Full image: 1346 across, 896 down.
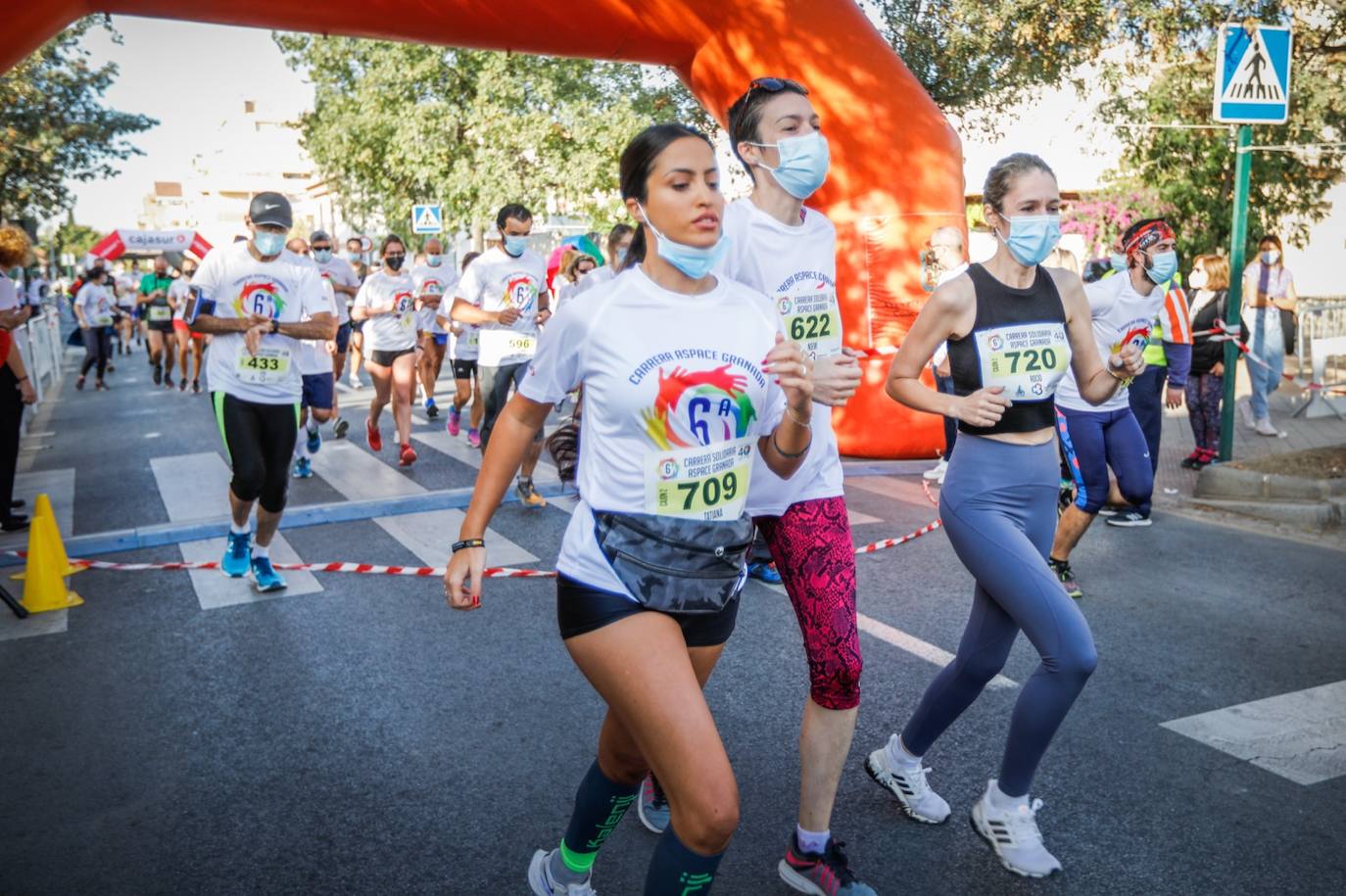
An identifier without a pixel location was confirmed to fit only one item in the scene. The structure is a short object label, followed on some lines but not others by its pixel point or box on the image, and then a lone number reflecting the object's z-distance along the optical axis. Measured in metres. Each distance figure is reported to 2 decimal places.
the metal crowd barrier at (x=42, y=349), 17.95
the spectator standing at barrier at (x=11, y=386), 7.96
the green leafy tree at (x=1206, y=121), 13.90
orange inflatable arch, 9.75
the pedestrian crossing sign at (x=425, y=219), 22.79
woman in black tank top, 3.35
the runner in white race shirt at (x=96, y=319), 19.73
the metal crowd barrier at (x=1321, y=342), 13.49
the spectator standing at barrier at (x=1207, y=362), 10.06
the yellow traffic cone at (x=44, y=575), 6.16
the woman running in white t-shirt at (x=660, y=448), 2.45
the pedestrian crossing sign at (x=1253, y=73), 8.85
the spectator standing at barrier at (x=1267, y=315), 12.03
